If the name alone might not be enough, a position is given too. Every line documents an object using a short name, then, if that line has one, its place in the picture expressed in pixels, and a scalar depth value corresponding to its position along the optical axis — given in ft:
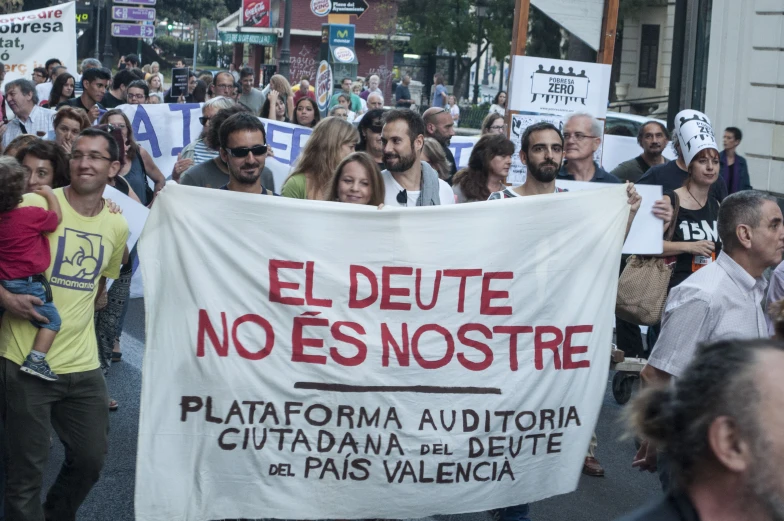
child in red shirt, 13.78
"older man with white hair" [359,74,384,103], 83.41
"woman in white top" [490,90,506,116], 85.28
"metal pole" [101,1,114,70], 93.63
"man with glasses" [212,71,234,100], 46.39
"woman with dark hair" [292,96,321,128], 35.70
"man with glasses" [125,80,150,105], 37.73
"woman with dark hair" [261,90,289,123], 41.45
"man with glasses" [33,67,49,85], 51.11
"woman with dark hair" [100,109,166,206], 25.20
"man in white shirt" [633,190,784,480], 13.52
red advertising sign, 161.48
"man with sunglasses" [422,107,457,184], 31.86
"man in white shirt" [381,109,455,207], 18.01
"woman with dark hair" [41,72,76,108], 36.76
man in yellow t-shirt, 13.78
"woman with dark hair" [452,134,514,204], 23.22
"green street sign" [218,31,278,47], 102.53
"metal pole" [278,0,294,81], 92.17
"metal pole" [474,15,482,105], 124.47
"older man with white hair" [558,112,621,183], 21.93
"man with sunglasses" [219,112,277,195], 16.99
